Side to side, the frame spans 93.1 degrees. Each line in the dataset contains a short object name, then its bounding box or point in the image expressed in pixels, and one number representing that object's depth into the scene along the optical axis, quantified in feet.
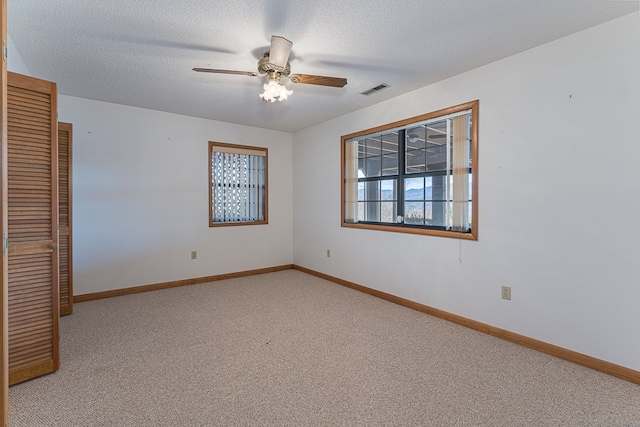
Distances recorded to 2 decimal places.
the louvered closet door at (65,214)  10.49
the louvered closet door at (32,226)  6.40
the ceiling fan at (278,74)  7.12
